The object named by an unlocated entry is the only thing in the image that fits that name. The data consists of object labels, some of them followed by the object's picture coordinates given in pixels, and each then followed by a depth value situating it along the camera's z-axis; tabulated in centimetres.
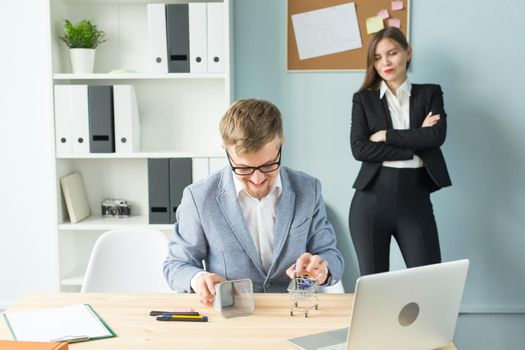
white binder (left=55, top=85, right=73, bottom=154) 305
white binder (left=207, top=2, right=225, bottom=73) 298
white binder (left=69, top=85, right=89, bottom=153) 304
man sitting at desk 177
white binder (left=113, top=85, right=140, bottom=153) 305
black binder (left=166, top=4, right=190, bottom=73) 299
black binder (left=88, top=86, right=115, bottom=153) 302
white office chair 224
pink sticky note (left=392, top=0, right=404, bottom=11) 325
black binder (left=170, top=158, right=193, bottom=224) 306
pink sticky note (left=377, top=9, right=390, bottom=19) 326
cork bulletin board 327
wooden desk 143
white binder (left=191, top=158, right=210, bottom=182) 307
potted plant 309
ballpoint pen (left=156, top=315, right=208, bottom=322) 158
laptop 126
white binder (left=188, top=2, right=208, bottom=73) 298
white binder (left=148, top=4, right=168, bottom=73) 301
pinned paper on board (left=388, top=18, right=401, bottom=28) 326
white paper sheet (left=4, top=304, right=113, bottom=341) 147
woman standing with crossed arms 290
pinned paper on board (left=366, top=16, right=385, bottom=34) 326
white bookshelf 328
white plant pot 311
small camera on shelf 328
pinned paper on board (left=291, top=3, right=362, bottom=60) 330
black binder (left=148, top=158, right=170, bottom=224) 307
